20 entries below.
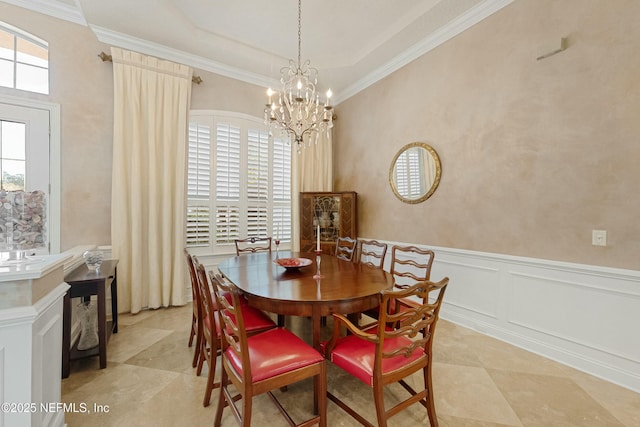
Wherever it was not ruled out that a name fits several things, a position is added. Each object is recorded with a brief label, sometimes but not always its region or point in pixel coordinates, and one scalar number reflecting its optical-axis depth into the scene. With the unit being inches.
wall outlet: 82.9
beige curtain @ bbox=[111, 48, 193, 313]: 124.9
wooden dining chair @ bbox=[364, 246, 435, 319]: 91.7
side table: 81.4
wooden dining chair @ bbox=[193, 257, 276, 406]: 68.6
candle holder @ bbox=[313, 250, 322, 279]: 82.9
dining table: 64.2
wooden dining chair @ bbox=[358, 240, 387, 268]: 164.6
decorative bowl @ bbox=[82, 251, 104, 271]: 91.7
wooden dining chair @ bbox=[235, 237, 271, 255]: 134.0
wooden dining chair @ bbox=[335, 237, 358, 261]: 118.4
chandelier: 100.3
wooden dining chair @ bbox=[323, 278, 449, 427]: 53.6
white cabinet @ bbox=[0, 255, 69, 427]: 44.3
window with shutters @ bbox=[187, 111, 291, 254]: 148.8
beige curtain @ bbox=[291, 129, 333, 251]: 175.2
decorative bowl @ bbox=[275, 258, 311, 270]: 91.2
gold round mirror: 130.2
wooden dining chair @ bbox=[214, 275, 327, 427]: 52.9
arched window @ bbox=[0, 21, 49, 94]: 109.4
